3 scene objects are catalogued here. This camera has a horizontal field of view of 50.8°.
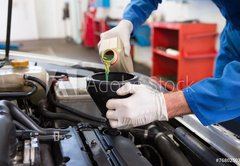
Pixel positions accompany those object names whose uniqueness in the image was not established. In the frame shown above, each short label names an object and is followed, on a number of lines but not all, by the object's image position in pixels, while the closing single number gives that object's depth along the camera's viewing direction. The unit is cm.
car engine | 63
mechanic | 65
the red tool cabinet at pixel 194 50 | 262
